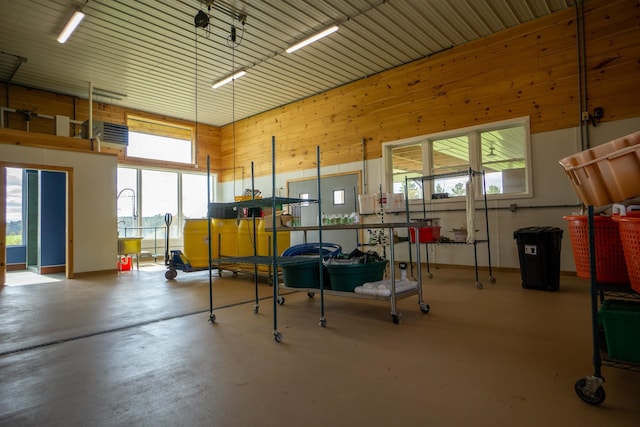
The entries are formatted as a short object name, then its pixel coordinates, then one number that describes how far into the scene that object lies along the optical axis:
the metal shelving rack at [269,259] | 2.79
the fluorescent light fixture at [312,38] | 5.90
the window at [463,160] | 5.91
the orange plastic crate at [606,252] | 2.21
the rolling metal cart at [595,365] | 1.67
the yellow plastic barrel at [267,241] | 5.74
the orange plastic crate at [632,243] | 1.73
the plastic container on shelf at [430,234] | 5.32
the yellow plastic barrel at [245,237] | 6.12
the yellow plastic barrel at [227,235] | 6.52
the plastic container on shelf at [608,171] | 1.66
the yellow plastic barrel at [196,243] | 6.55
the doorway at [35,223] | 6.57
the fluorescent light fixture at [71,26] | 5.32
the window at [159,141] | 9.78
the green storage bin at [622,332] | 1.67
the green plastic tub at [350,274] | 3.47
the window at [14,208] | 8.31
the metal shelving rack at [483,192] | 4.79
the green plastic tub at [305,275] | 3.81
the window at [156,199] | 9.58
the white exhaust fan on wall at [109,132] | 8.09
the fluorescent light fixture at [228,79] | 7.64
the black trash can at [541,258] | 4.48
